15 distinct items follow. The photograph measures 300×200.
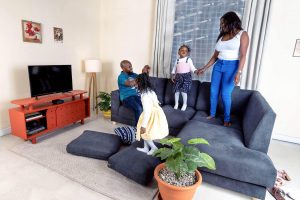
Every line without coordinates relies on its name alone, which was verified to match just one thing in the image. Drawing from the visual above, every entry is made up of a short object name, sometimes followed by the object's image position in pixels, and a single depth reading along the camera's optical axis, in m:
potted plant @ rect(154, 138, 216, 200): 1.39
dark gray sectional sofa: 1.63
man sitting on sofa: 3.01
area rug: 1.76
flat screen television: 2.66
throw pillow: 2.51
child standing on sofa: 2.97
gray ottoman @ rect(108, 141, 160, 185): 1.81
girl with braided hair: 1.93
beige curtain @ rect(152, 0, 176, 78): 3.40
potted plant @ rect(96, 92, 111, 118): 3.58
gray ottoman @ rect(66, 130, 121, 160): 2.21
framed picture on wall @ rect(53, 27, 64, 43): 3.24
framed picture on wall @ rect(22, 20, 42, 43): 2.79
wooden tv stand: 2.48
